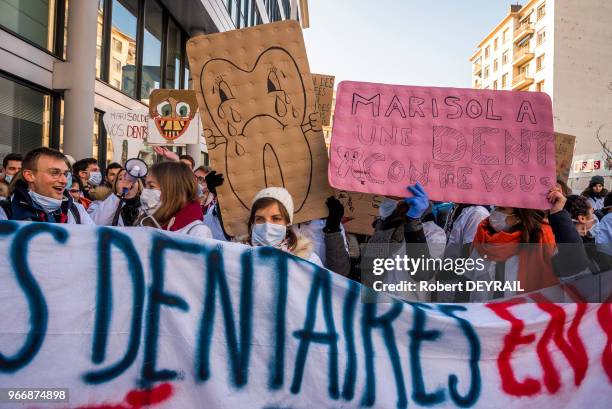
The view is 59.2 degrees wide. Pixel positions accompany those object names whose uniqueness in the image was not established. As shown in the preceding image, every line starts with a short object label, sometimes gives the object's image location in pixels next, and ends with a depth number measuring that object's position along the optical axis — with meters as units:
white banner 2.18
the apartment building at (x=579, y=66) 45.16
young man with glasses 3.02
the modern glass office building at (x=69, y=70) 8.12
